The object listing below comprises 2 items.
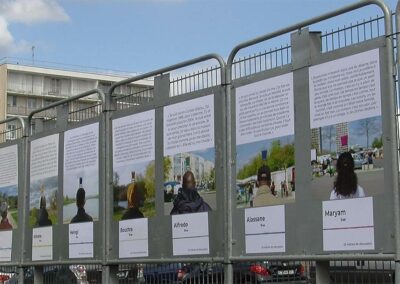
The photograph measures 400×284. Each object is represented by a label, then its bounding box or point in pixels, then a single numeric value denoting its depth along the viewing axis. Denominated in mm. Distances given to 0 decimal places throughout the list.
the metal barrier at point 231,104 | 6180
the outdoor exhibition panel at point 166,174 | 7945
